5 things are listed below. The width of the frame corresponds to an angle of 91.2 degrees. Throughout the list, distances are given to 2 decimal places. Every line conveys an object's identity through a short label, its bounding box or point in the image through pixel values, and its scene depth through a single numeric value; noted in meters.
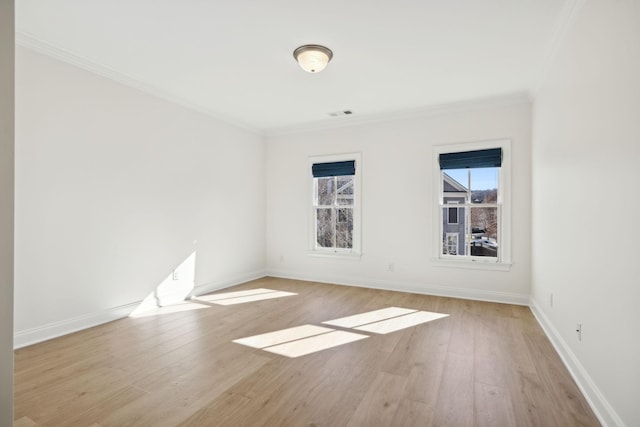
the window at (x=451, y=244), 4.60
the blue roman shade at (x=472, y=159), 4.27
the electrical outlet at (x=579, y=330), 2.24
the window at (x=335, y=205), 5.23
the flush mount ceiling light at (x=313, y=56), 2.89
